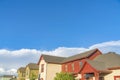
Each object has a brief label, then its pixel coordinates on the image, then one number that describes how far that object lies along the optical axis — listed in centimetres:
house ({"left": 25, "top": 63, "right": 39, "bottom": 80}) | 3018
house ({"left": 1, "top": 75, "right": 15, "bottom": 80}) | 5477
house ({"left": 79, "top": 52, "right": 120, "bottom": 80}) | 1550
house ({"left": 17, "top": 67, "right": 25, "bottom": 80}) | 3487
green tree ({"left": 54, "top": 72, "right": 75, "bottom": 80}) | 1937
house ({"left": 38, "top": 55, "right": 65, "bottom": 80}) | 2364
